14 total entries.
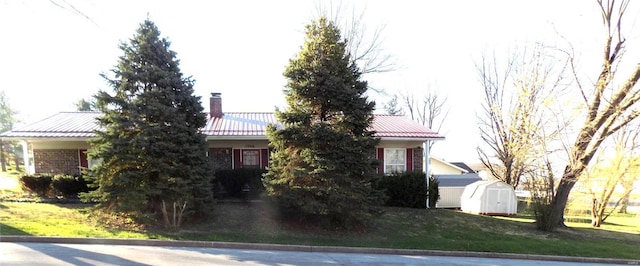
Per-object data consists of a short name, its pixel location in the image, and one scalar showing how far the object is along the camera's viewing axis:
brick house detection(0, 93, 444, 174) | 14.56
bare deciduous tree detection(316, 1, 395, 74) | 23.28
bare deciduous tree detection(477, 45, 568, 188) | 12.69
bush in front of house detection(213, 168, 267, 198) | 14.41
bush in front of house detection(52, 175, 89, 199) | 13.30
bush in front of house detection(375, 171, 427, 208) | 14.75
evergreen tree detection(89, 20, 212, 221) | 9.59
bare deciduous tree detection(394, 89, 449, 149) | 39.10
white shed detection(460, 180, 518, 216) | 18.67
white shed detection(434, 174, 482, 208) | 23.86
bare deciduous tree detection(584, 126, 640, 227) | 13.00
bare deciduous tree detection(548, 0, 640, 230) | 11.33
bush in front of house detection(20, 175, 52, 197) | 13.64
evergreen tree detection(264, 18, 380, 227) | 10.20
